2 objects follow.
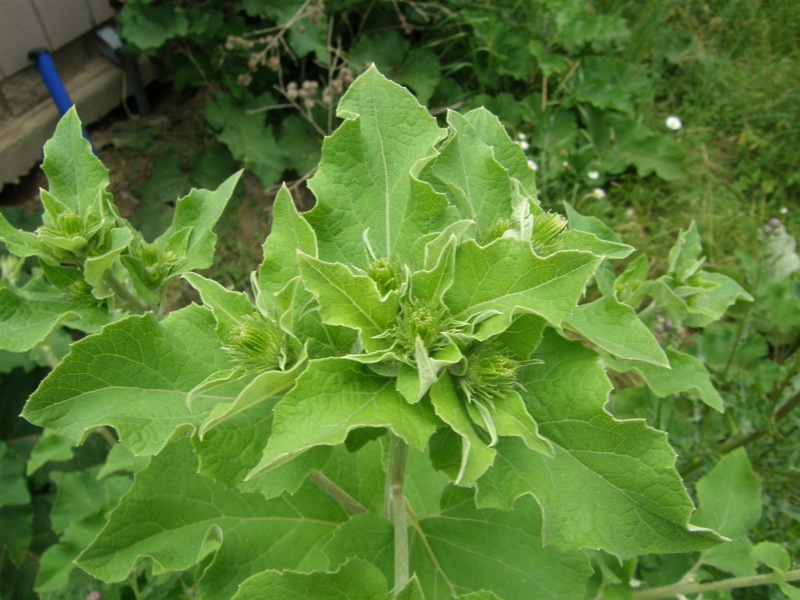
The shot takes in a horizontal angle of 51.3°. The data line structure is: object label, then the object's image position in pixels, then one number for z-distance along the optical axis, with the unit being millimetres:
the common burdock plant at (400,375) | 291
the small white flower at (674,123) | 1137
